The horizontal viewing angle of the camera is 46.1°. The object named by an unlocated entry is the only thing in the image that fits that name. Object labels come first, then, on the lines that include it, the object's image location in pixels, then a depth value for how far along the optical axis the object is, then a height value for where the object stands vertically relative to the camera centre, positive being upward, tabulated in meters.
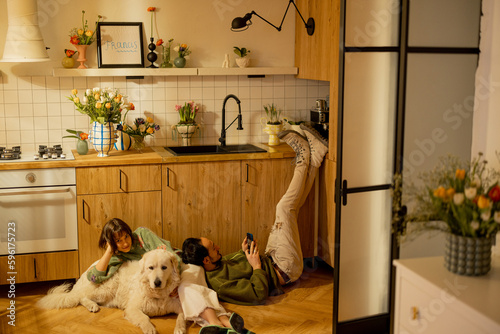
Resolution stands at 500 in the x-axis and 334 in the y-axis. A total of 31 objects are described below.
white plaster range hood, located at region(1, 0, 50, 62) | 4.17 +0.40
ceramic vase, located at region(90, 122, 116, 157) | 4.29 -0.32
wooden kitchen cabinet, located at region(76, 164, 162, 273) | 4.22 -0.77
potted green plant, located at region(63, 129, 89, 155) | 4.41 -0.38
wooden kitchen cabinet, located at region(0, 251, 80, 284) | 4.16 -1.24
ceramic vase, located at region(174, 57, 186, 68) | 4.72 +0.26
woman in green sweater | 3.69 -1.18
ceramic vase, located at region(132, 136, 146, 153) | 4.63 -0.39
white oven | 4.09 -0.82
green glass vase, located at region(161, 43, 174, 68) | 4.73 +0.27
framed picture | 4.61 +0.38
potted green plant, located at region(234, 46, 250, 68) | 4.88 +0.30
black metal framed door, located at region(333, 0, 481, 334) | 3.30 -0.07
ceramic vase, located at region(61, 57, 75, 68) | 4.50 +0.23
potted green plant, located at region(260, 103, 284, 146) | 4.89 -0.24
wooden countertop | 4.11 -0.47
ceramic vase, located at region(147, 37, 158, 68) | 4.65 +0.31
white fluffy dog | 3.74 -1.33
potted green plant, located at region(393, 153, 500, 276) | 2.15 -0.45
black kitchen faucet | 4.73 -0.22
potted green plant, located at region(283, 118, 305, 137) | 4.81 -0.26
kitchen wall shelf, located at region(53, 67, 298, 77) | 4.48 +0.17
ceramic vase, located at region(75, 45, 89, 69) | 4.52 +0.30
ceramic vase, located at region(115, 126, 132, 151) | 4.51 -0.37
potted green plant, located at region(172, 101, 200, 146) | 4.80 -0.23
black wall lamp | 4.55 +0.56
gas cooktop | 4.20 -0.45
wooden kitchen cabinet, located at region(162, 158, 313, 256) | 4.43 -0.81
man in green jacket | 4.06 -1.15
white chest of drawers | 2.01 -0.73
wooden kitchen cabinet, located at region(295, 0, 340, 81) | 4.22 +0.41
